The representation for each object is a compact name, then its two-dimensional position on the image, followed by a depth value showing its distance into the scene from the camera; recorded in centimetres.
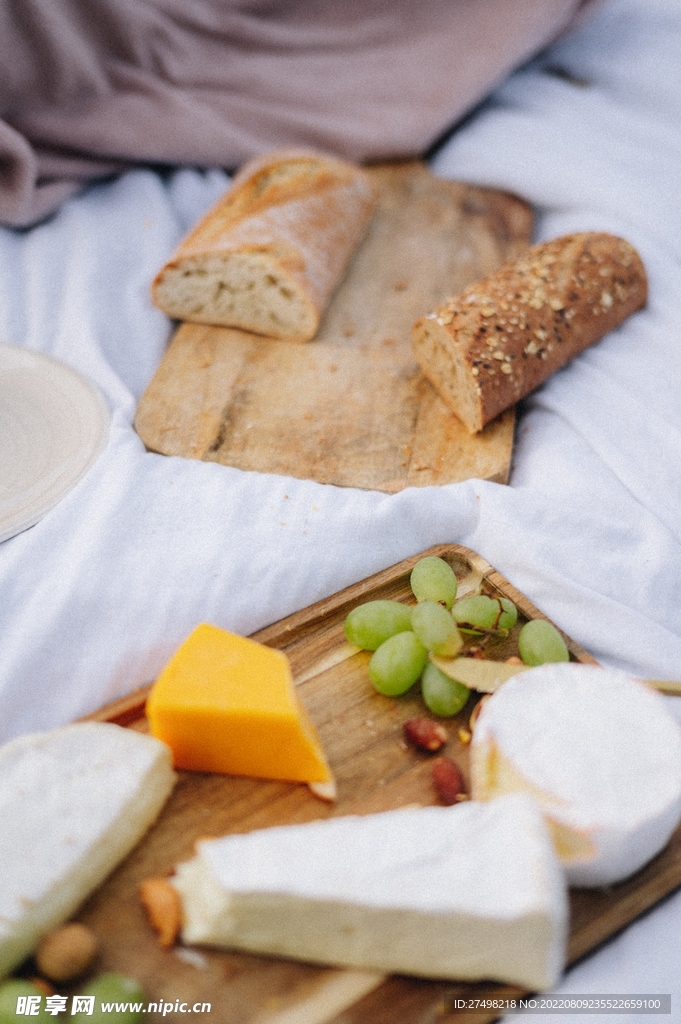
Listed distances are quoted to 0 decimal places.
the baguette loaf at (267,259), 79
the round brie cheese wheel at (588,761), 55
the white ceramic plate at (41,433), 69
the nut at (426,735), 60
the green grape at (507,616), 63
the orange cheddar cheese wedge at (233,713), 57
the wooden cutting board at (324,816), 54
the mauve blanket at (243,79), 87
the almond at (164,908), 55
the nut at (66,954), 54
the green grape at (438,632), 61
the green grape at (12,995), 52
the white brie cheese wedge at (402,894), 53
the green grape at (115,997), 53
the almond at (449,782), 58
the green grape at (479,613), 63
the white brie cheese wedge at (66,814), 54
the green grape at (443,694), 61
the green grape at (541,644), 62
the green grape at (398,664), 61
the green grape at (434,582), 64
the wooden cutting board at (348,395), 73
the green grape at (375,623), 63
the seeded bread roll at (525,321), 73
